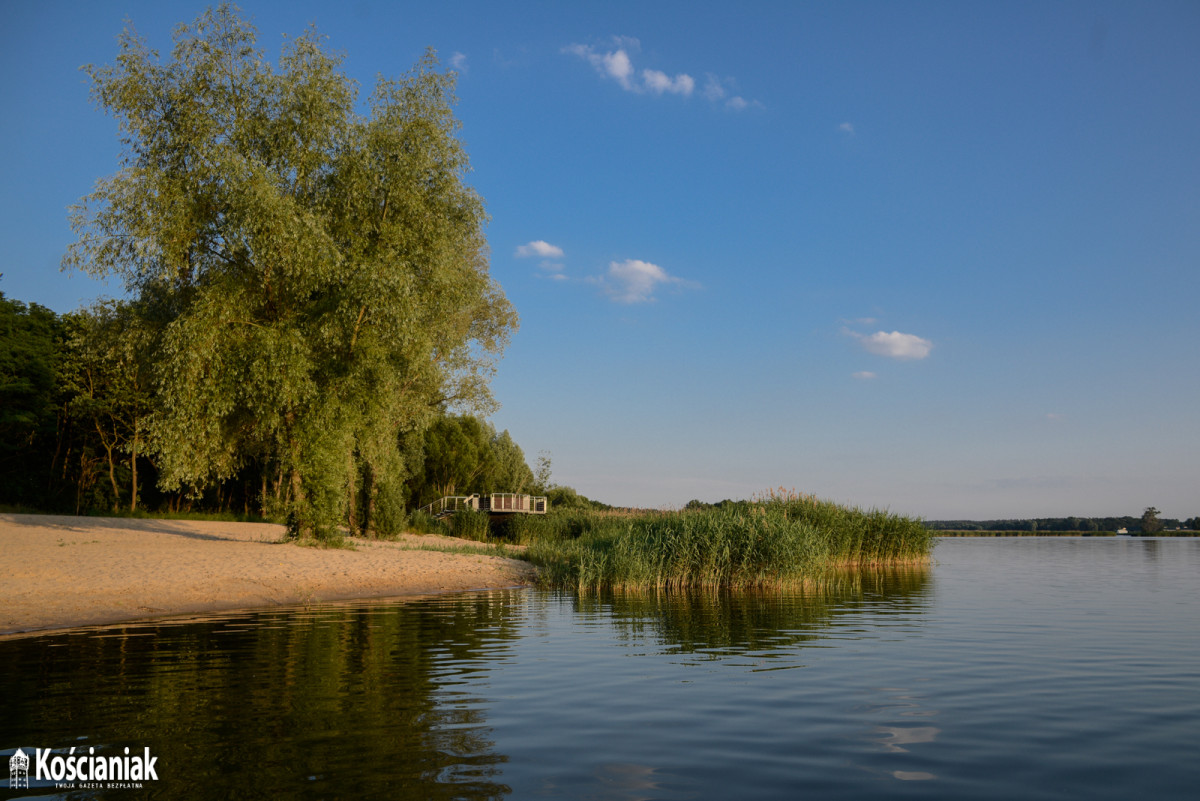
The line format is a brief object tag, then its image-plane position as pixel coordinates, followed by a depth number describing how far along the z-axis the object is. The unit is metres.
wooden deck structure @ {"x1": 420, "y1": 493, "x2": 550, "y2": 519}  45.03
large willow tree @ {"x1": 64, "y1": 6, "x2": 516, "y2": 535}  23.92
